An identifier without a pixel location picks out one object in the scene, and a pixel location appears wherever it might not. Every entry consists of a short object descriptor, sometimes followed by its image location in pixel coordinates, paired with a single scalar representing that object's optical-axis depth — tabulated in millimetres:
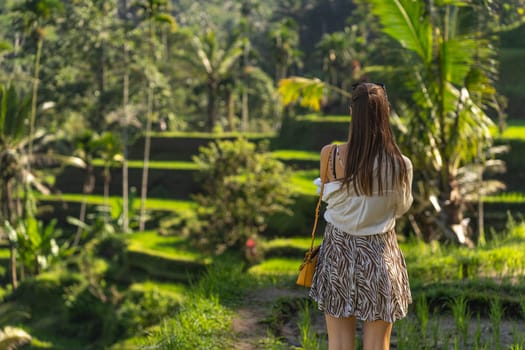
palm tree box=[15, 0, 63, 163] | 20391
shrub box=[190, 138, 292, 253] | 17422
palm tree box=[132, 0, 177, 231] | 22688
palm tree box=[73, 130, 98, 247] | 22014
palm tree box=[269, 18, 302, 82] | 37497
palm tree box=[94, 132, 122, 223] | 21469
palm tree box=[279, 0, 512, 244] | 7738
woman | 3045
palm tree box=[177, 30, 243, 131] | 34625
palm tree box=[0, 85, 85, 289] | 18641
